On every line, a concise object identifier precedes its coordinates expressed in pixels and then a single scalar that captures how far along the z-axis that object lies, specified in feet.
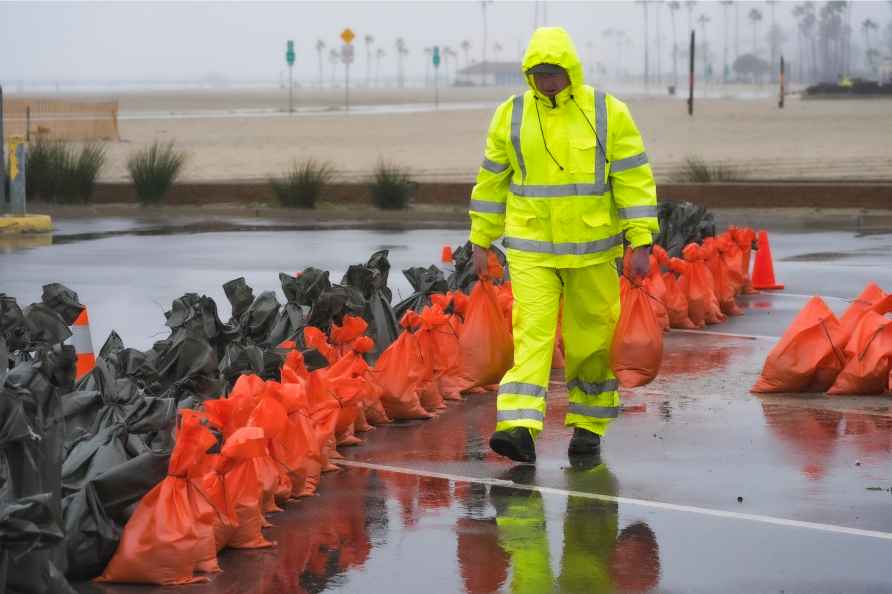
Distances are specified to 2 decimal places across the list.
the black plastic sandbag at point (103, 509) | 35.14
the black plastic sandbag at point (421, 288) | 63.00
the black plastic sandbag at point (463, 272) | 66.74
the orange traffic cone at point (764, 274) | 96.22
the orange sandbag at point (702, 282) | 77.87
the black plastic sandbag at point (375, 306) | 58.85
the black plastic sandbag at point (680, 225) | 89.30
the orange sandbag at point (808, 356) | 58.75
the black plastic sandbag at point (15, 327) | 46.75
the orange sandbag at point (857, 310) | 59.26
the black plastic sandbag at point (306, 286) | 56.34
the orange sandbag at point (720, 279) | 82.58
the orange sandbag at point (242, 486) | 37.70
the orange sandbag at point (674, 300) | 75.78
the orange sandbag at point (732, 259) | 87.15
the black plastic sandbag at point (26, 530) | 28.45
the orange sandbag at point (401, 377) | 53.47
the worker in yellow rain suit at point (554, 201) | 46.32
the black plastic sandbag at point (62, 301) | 50.11
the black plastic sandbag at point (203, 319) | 51.06
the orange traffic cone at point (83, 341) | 56.95
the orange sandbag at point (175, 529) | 35.17
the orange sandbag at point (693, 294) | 77.15
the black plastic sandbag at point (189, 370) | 43.45
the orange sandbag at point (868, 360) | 57.82
